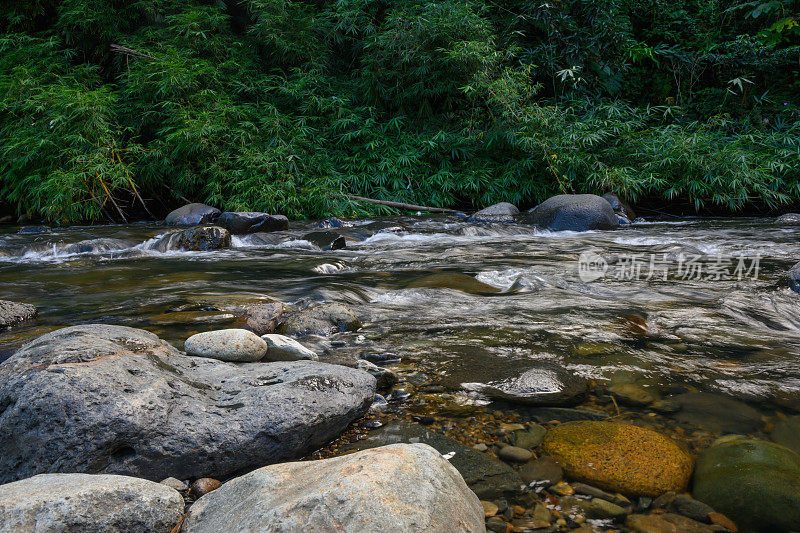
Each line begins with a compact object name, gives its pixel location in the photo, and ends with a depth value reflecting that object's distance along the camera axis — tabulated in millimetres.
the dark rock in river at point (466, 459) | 1613
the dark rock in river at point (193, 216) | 9109
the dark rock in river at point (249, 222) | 8102
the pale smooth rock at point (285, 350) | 2547
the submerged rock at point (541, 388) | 2158
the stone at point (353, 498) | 1142
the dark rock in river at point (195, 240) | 6938
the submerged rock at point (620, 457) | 1610
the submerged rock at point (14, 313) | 3220
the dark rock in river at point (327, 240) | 7078
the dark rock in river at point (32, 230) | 8476
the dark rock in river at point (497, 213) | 9250
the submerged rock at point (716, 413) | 1914
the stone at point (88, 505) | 1179
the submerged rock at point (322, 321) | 3113
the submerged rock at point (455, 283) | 4250
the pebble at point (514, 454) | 1768
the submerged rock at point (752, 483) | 1422
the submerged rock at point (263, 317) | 3215
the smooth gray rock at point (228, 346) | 2428
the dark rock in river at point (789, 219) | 8423
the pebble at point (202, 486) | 1621
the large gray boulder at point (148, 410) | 1563
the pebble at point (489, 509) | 1492
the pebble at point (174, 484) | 1615
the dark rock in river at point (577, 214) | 8367
